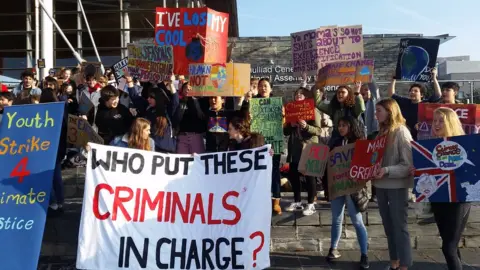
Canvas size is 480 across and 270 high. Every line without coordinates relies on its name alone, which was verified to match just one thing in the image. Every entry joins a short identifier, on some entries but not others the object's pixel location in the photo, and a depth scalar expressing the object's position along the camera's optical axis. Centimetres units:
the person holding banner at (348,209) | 622
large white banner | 526
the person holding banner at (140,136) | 590
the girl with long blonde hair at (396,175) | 560
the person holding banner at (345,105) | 720
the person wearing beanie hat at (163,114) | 705
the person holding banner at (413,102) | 744
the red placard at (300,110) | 725
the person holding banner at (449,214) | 520
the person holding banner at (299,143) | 728
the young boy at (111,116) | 692
